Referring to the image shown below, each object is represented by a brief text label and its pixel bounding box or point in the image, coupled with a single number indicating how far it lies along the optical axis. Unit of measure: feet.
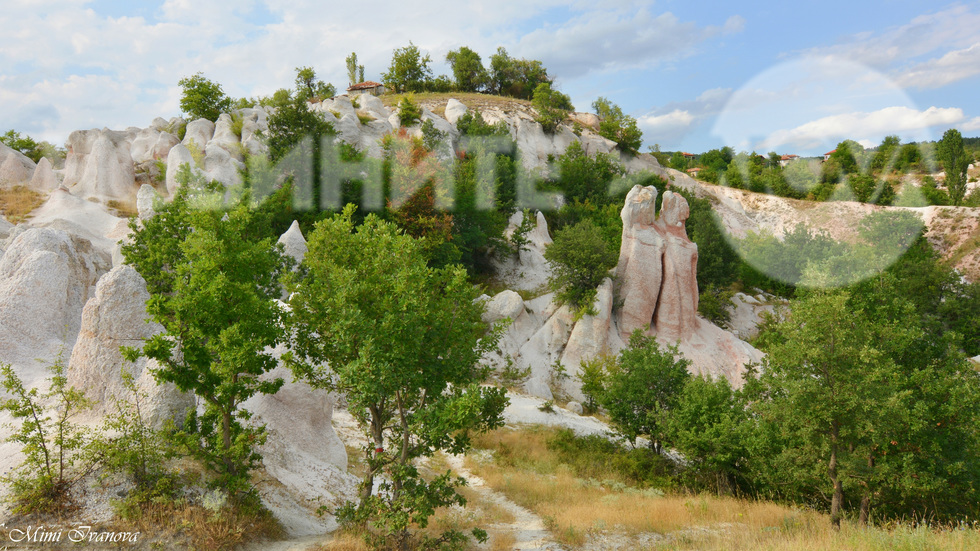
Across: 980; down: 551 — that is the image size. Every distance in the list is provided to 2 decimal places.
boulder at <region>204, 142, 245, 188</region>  115.35
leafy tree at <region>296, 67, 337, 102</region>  233.35
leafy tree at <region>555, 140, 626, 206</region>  168.55
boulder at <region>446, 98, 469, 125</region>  190.60
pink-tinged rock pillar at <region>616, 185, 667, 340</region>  95.66
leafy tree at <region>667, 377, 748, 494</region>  49.01
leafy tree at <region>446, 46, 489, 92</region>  244.63
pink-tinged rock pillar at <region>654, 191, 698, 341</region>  96.17
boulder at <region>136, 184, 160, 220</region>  79.01
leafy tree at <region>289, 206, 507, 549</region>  27.02
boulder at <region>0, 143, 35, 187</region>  111.04
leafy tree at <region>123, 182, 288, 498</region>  28.04
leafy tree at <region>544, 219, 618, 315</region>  94.32
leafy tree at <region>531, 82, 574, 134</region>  203.62
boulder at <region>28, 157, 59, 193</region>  112.37
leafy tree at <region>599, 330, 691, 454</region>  60.29
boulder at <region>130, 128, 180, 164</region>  136.67
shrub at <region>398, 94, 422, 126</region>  176.96
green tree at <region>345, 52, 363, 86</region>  272.72
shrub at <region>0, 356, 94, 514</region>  25.77
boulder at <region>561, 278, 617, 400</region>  91.50
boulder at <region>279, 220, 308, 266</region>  68.13
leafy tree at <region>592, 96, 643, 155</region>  217.97
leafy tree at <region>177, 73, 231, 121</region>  168.25
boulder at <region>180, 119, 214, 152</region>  138.82
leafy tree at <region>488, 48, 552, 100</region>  247.50
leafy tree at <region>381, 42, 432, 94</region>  243.60
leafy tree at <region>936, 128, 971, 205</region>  193.67
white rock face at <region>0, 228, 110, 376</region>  40.88
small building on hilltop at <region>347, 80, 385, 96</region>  246.27
